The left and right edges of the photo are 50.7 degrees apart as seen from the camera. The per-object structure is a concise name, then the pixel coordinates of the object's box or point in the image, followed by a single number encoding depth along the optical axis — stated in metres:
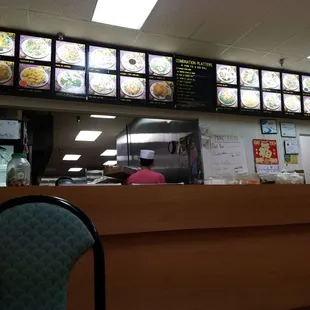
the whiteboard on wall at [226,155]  3.98
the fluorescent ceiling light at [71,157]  9.44
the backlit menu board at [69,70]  3.28
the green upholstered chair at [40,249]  0.88
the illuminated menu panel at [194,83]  3.80
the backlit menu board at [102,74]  3.41
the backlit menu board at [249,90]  4.08
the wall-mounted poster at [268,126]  4.33
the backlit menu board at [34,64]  3.16
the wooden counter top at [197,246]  1.74
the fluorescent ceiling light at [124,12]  2.86
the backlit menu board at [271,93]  4.18
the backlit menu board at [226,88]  3.96
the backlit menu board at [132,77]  3.54
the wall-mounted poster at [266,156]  4.20
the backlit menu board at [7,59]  3.10
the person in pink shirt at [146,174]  3.35
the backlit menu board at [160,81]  3.66
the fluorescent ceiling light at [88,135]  6.44
